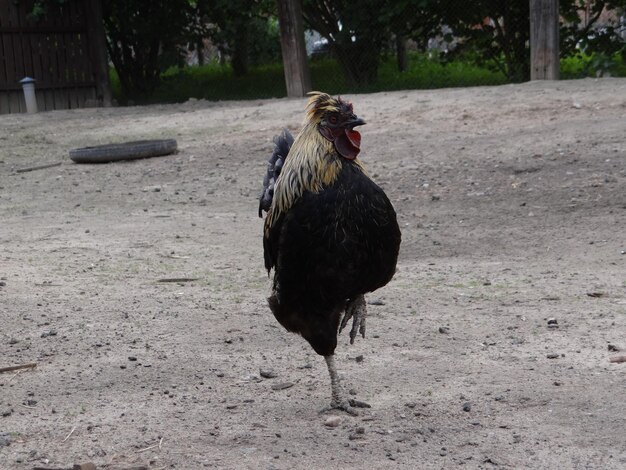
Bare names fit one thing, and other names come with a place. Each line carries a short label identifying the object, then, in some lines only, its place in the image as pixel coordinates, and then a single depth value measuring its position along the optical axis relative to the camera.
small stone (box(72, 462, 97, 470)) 3.73
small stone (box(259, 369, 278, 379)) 4.89
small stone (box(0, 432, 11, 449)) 4.08
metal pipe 17.61
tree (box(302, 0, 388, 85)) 16.25
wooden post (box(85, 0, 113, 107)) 18.34
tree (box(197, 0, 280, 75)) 17.72
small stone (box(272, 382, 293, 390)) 4.74
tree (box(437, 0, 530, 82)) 14.83
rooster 4.13
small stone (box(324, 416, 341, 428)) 4.26
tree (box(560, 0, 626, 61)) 14.51
